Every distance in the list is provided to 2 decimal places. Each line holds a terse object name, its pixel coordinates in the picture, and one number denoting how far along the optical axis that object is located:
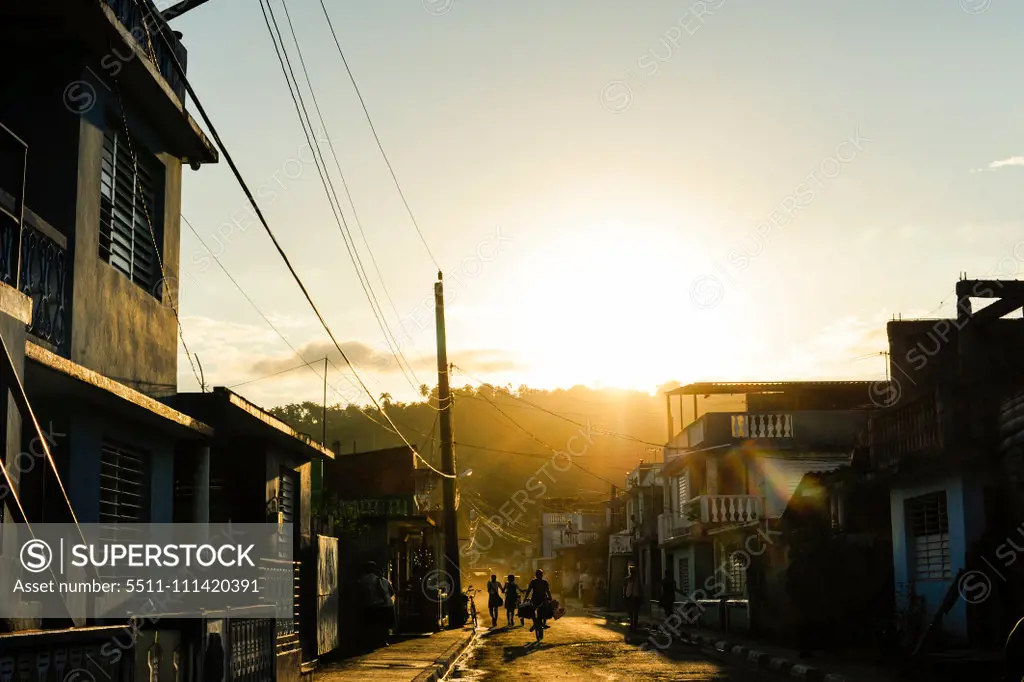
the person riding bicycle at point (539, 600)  28.70
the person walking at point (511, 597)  39.09
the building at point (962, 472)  18.89
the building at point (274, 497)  14.36
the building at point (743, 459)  39.75
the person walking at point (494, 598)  39.25
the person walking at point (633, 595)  34.41
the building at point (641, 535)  58.12
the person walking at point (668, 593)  37.14
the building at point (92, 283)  8.90
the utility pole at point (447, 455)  32.50
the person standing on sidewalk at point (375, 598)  22.61
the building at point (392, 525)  29.36
